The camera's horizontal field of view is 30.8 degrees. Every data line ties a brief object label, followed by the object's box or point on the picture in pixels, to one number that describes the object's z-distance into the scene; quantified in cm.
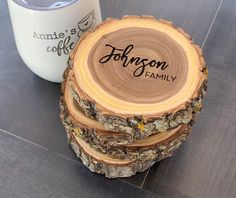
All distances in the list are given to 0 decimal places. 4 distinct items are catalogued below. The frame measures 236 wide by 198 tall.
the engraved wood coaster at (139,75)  56
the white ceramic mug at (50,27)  64
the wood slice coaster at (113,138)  60
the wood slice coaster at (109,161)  66
